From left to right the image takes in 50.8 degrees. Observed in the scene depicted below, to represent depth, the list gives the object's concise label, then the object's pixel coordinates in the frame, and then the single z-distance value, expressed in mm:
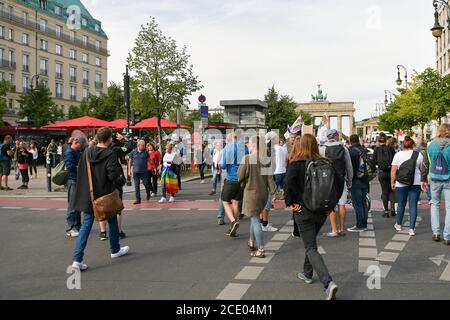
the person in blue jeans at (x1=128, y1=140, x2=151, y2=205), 12398
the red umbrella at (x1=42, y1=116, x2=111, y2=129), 22969
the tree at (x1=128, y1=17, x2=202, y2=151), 25109
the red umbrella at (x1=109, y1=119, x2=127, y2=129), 25938
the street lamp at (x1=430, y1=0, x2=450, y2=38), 16844
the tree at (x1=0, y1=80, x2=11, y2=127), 44422
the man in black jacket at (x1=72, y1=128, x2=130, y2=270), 6340
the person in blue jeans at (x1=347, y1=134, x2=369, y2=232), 8984
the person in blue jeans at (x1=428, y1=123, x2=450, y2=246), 7637
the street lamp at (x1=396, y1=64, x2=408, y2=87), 37438
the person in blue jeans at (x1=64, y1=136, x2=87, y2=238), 8359
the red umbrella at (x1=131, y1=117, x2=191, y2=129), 24450
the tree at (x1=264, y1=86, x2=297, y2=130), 54250
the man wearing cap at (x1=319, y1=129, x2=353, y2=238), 8086
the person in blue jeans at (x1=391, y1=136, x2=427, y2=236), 8547
